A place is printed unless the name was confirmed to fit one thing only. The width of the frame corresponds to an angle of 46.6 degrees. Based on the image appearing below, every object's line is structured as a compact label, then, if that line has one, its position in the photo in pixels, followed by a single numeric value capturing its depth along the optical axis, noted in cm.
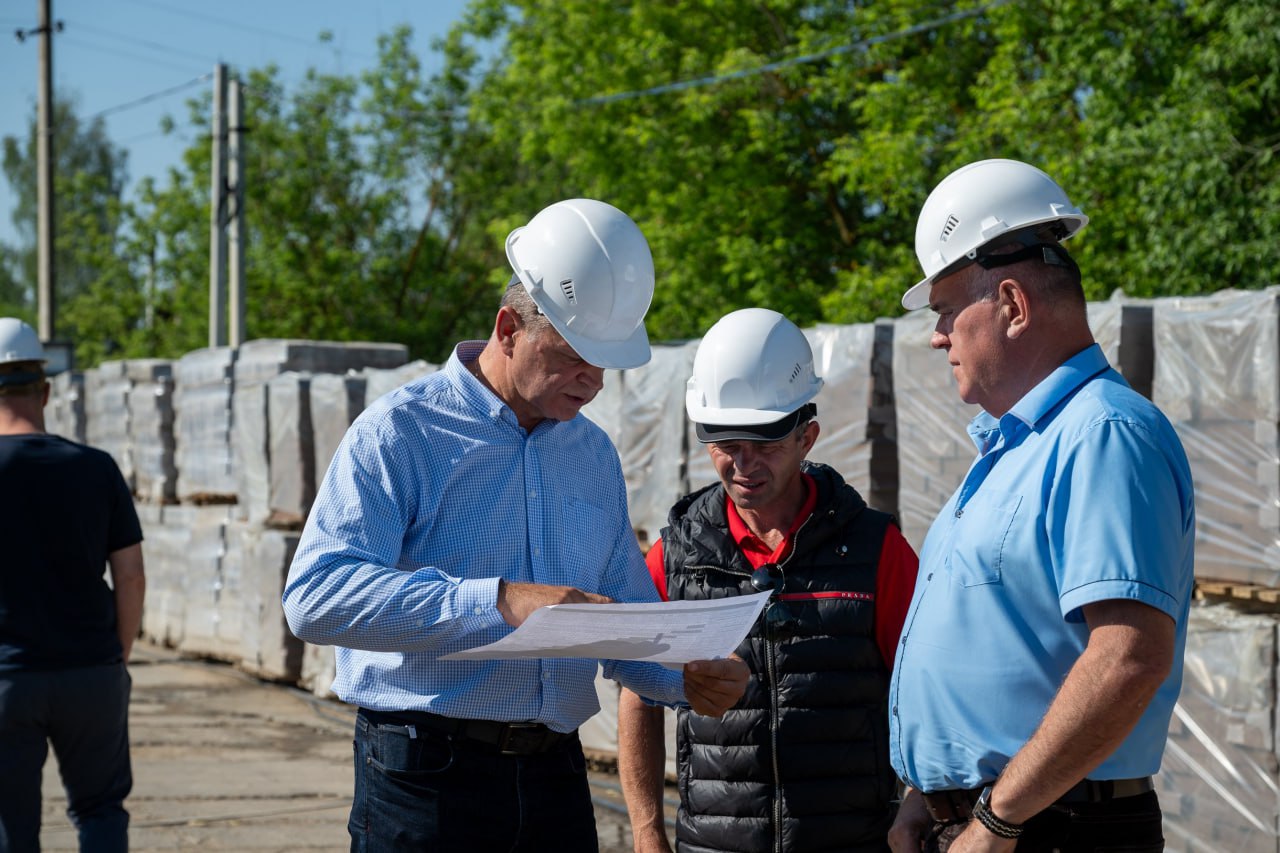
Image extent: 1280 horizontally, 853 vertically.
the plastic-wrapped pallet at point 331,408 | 1004
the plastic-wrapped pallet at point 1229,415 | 492
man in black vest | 325
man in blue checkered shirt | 274
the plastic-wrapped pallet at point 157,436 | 1346
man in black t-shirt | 461
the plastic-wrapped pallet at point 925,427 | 586
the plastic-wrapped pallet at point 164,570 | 1291
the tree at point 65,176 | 5616
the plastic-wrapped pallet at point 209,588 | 1203
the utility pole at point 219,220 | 1825
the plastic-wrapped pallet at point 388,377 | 934
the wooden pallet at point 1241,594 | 497
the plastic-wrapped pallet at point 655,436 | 721
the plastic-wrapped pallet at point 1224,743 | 490
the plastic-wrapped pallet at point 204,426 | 1232
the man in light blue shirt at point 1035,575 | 227
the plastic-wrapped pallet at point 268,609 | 1070
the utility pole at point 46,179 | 2339
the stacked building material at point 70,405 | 1583
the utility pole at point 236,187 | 1845
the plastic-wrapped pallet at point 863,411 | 633
